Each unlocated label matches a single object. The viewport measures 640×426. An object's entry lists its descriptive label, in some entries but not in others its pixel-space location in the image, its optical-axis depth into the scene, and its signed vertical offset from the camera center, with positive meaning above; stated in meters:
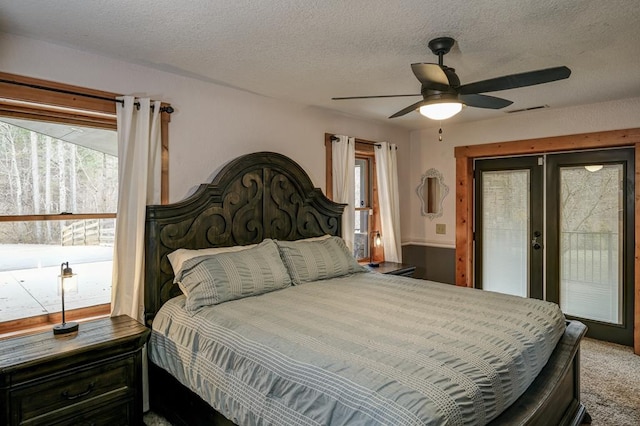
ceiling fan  2.07 +0.75
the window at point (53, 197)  2.37 +0.12
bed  1.47 -0.62
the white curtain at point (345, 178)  4.16 +0.39
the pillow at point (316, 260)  3.10 -0.39
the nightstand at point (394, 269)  4.11 -0.60
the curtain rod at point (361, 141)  4.14 +0.84
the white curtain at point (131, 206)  2.62 +0.06
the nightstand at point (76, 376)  1.87 -0.85
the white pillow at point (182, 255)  2.70 -0.29
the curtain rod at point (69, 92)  2.28 +0.78
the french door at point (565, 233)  3.90 -0.21
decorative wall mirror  5.05 +0.28
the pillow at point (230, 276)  2.47 -0.42
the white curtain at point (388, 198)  4.61 +0.19
